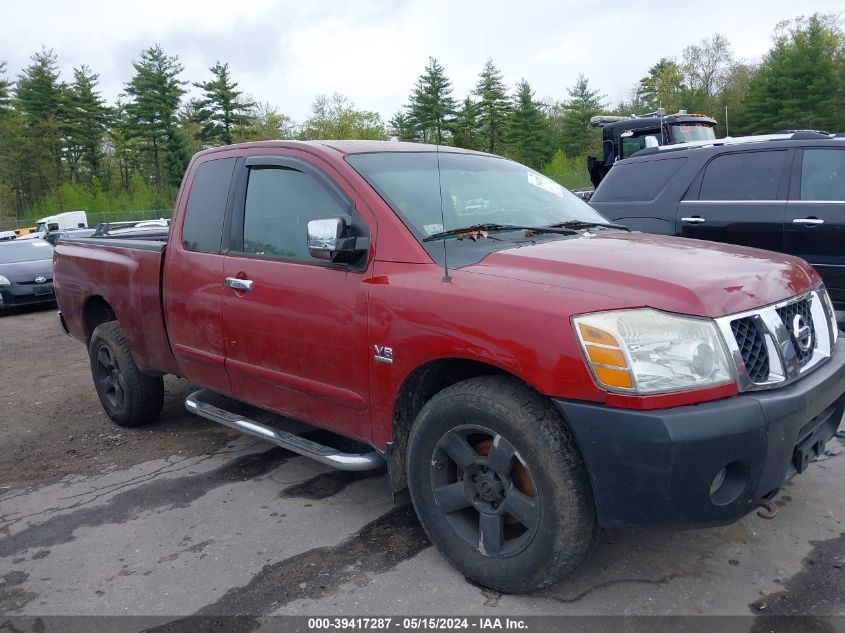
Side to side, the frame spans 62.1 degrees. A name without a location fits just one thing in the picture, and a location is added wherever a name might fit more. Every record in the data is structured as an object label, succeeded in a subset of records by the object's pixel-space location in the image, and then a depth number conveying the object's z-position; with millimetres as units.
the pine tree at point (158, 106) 55156
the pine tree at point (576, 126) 52031
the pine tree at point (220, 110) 52031
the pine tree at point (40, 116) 54206
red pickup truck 2344
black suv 5621
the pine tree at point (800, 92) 41000
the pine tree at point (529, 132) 45719
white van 33994
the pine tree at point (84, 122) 56250
